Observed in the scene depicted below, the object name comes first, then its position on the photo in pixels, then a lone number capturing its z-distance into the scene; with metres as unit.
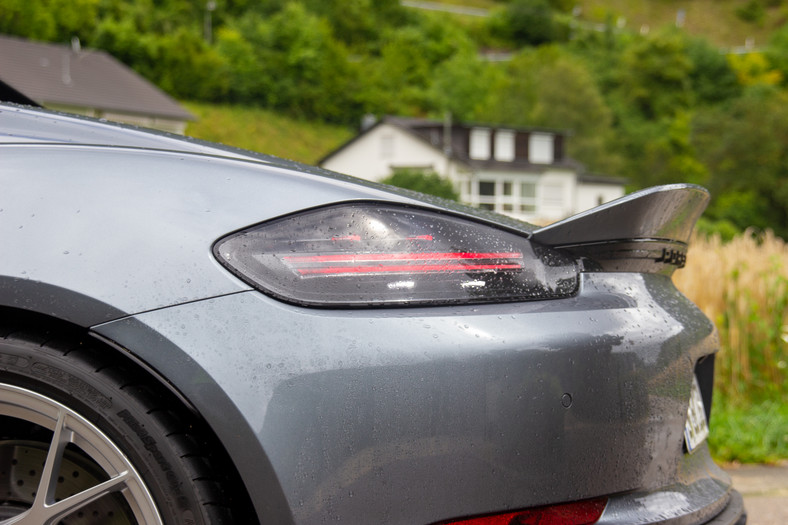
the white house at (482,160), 46.09
